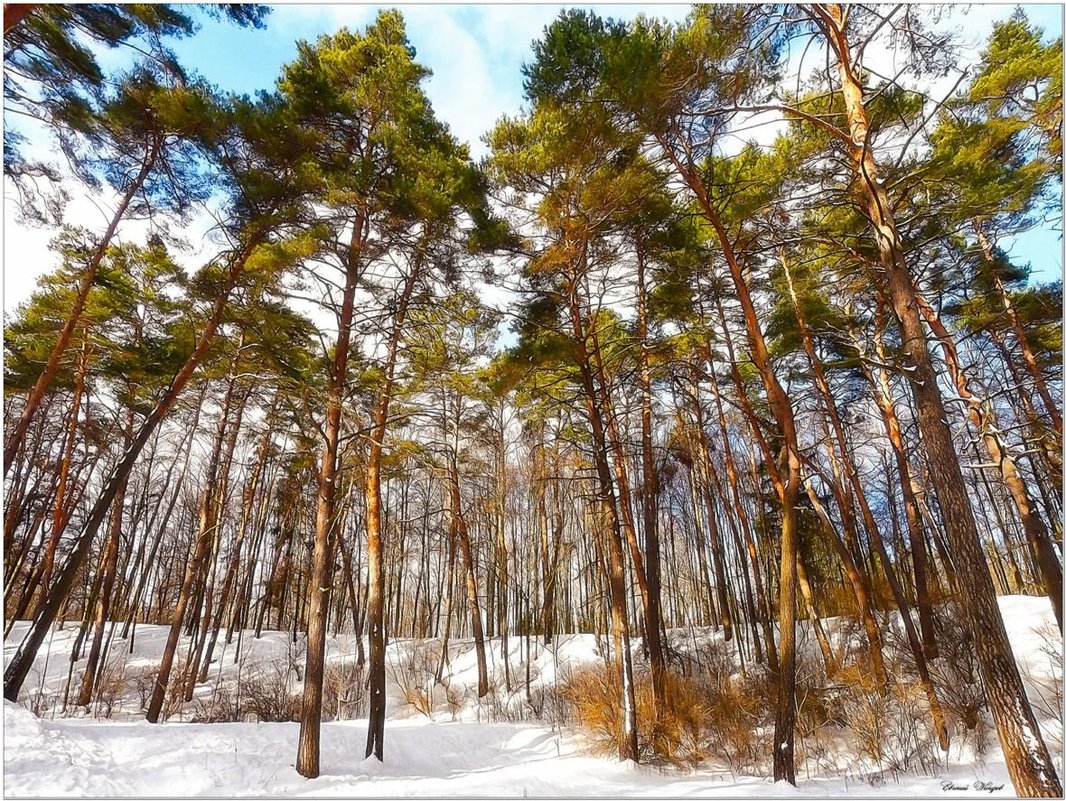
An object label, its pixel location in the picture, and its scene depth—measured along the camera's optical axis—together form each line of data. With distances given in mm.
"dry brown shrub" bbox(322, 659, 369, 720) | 12594
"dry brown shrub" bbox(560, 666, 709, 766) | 7477
